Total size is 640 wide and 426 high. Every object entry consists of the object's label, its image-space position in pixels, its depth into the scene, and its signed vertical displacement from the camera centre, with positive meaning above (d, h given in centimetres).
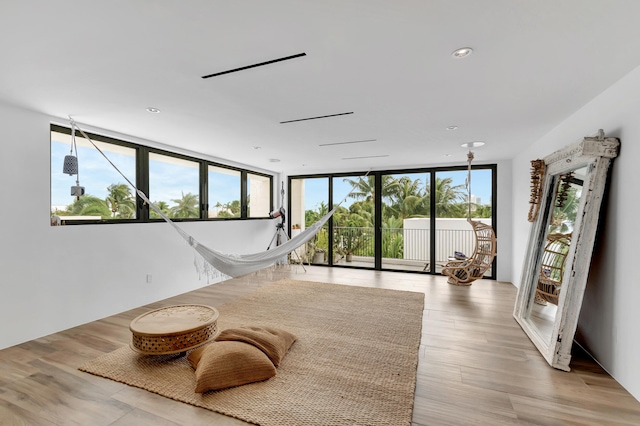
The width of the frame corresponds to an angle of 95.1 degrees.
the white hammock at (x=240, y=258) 322 -56
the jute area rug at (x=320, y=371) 171 -116
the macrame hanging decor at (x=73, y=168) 274 +41
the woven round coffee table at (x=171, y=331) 215 -89
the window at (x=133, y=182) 300 +36
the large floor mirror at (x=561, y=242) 211 -26
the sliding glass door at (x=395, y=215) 533 -6
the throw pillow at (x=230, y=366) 188 -104
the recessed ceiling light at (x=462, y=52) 159 +89
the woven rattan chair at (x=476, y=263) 419 -75
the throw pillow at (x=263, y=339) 221 -100
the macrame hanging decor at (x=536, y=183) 305 +31
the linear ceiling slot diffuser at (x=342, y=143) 366 +90
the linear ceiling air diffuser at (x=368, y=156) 466 +90
